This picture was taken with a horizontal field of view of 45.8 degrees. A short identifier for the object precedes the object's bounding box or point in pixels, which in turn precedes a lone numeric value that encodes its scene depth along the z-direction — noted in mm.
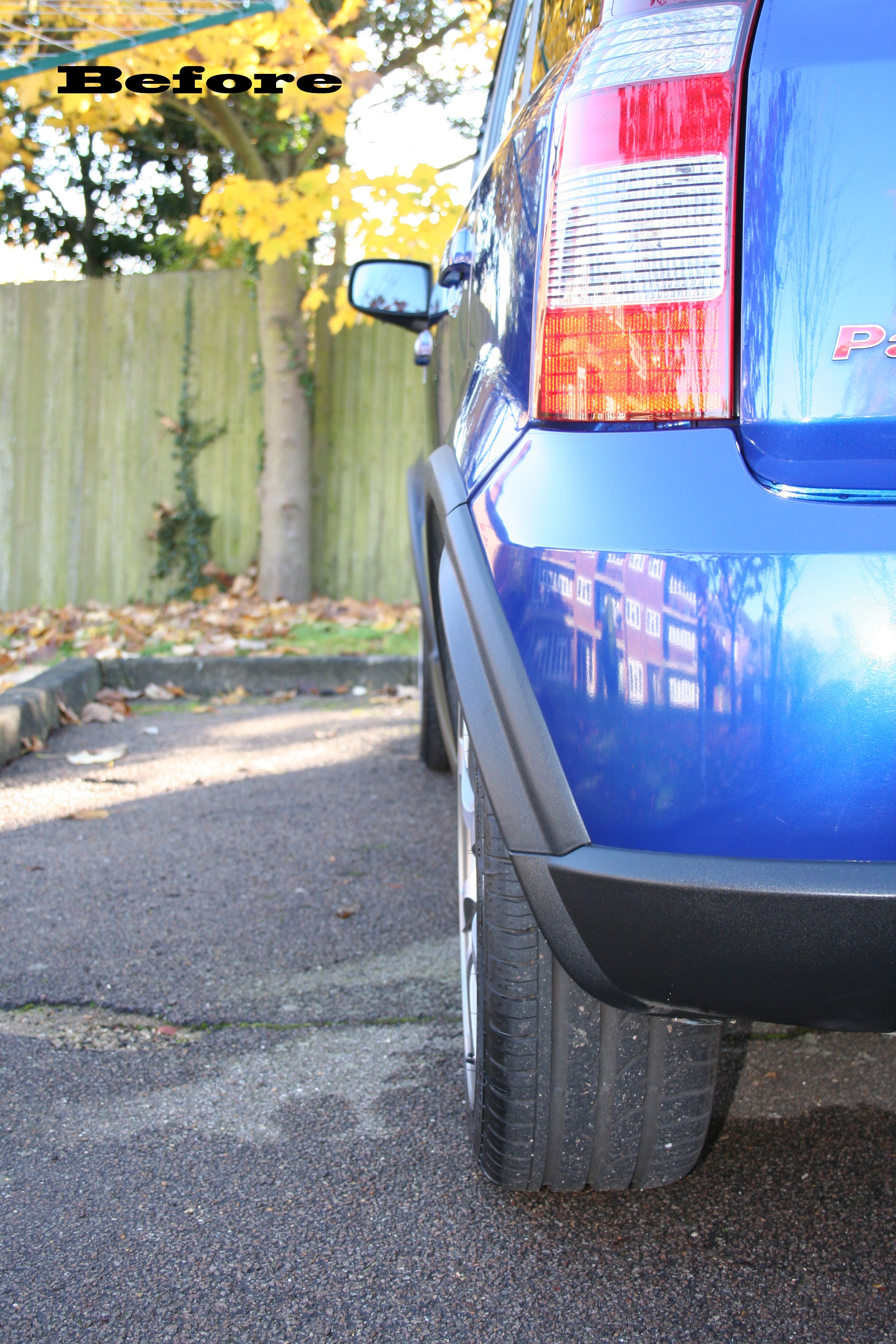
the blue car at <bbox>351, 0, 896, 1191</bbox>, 1051
